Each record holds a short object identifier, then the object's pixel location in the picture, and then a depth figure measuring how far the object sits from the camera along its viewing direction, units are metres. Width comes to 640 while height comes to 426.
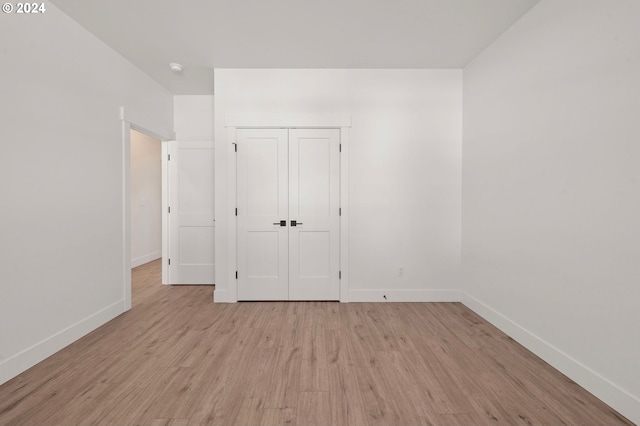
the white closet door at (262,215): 3.49
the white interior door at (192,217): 4.19
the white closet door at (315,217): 3.50
